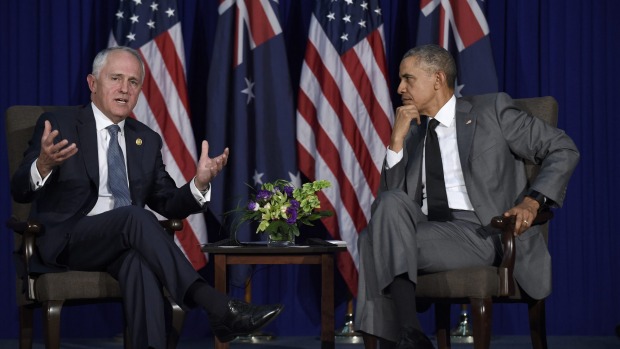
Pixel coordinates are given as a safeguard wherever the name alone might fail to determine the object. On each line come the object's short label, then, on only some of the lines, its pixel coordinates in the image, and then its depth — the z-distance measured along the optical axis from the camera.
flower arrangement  8.14
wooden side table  7.73
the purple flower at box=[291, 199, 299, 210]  8.20
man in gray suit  6.68
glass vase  8.09
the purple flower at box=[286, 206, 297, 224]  8.11
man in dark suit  6.54
